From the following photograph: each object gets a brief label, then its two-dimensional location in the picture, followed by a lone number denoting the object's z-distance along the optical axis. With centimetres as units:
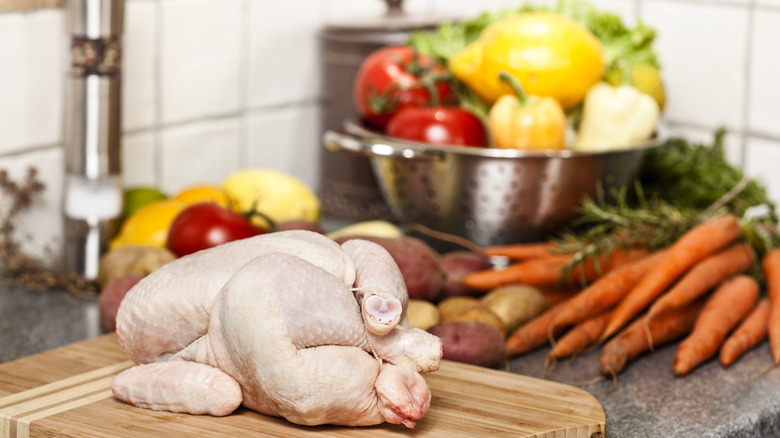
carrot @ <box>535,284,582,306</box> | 158
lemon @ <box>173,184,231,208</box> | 165
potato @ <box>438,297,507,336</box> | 148
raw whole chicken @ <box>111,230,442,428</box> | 128
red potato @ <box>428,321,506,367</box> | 142
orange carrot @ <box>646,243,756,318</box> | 150
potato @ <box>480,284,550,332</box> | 151
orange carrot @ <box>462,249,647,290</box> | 156
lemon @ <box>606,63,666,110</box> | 167
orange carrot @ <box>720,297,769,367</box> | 147
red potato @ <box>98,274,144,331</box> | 147
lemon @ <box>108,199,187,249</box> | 160
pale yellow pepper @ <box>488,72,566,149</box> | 160
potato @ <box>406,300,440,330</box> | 146
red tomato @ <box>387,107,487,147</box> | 162
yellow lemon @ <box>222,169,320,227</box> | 168
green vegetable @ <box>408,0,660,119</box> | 171
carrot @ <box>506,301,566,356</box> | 148
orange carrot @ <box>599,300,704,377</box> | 145
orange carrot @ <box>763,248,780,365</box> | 148
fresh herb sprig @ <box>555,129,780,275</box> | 158
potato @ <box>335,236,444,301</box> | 150
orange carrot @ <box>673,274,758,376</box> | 146
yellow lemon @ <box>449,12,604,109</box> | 162
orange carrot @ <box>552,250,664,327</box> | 150
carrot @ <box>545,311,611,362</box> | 147
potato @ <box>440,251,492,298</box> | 156
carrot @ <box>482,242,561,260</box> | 160
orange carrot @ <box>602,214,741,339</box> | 150
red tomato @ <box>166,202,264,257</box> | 155
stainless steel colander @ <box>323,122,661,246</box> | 159
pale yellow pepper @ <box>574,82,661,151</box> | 164
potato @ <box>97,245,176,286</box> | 152
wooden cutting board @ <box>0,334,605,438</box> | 129
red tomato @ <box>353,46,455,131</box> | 168
